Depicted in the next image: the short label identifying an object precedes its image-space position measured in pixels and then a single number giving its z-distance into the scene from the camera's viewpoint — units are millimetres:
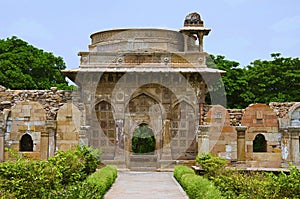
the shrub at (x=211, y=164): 13078
